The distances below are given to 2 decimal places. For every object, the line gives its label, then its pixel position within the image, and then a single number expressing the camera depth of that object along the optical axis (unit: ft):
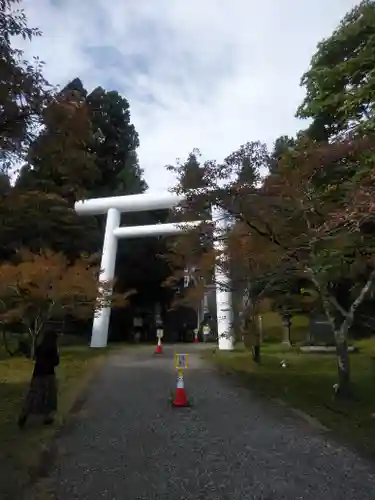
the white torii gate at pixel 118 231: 100.01
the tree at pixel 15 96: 17.43
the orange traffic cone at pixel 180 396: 36.13
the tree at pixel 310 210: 37.81
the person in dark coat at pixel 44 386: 29.37
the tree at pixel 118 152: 132.16
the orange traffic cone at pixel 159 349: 89.10
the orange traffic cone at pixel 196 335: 134.41
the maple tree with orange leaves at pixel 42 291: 73.26
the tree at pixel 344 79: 40.40
